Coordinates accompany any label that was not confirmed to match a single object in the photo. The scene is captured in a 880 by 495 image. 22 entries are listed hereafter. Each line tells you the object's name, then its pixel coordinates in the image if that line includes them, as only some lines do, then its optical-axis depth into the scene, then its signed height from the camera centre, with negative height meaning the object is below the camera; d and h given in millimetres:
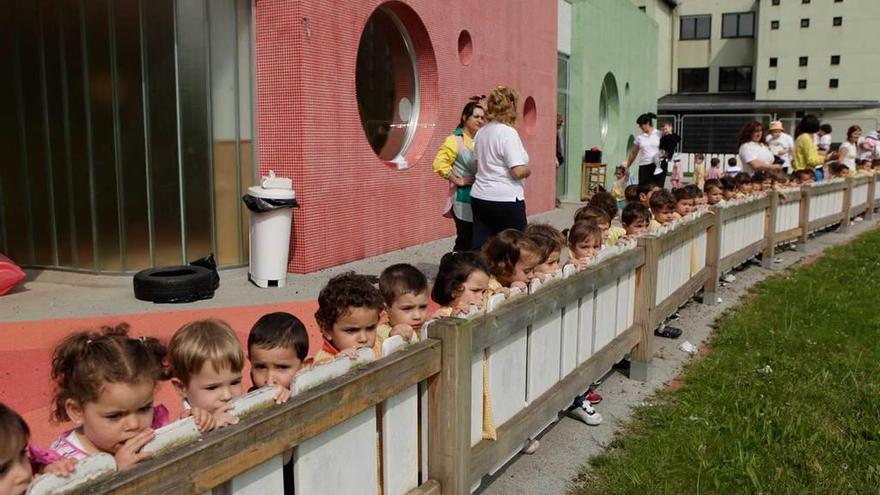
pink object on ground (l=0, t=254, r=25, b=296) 7725 -1105
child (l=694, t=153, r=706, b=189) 22020 -459
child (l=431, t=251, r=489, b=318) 4324 -664
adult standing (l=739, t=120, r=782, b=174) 11733 +56
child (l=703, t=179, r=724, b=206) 9383 -420
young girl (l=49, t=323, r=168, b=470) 2412 -700
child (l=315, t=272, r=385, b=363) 3730 -722
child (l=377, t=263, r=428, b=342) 4070 -697
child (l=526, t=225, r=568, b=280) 5038 -559
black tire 7348 -1149
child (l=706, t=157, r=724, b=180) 19284 -383
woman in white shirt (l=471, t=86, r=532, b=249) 6426 -105
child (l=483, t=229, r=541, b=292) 4812 -600
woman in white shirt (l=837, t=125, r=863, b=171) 15875 +124
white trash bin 8172 -782
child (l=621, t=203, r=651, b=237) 6910 -531
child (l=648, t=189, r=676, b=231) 7648 -495
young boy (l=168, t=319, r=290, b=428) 2988 -766
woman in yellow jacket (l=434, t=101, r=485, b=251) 7152 -69
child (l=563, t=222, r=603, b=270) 5762 -596
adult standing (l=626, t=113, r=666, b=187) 11094 +52
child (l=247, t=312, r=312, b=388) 3420 -806
